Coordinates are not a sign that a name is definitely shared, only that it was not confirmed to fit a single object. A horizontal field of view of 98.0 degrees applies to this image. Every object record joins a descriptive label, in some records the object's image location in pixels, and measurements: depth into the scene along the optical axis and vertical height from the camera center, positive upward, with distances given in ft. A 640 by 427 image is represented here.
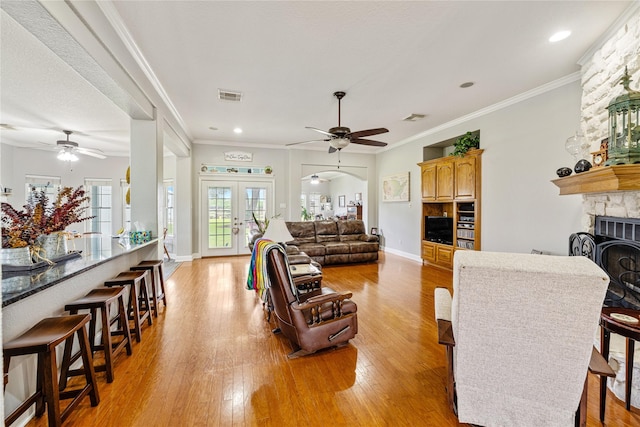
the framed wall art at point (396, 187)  23.40 +2.30
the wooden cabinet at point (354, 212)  36.18 +0.20
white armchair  4.17 -1.98
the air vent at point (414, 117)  17.09 +6.05
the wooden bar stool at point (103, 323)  6.44 -2.85
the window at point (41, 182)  22.85 +2.69
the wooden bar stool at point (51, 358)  4.72 -2.68
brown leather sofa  20.04 -2.15
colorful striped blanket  7.76 -1.68
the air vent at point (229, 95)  13.56 +5.93
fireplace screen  7.82 -1.30
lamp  10.50 -0.71
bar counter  5.20 -1.65
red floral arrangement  6.27 -0.11
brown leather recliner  7.75 -3.01
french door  23.85 +0.14
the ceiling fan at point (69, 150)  18.33 +4.32
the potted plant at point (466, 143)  17.11 +4.37
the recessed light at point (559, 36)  8.95 +5.82
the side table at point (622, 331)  5.46 -2.36
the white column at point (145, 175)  11.93 +1.65
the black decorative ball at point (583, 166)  8.90 +1.54
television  19.81 -1.16
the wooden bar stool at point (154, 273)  10.61 -2.47
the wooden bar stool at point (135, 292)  8.66 -2.70
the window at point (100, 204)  25.84 +0.91
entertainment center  16.94 +0.49
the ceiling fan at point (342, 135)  13.14 +3.80
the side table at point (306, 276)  10.20 -2.36
